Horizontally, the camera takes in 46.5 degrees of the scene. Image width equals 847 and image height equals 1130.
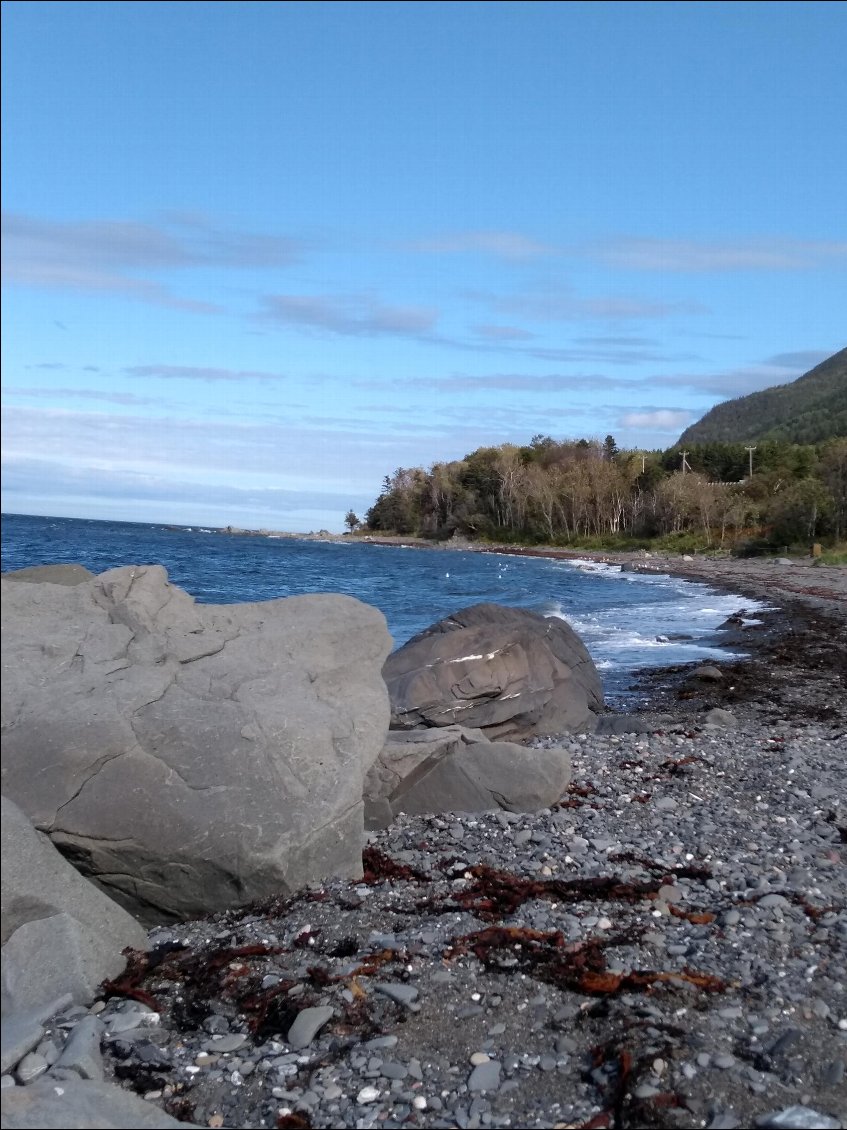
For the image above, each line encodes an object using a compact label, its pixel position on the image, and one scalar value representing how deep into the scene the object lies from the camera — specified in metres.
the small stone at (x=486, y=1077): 4.53
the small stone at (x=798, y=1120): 4.09
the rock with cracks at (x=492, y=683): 13.71
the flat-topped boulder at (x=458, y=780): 8.99
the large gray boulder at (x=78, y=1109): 3.58
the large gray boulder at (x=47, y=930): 5.04
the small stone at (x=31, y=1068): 4.44
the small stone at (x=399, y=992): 5.32
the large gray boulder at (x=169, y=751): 5.80
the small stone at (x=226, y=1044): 4.95
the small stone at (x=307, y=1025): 4.95
